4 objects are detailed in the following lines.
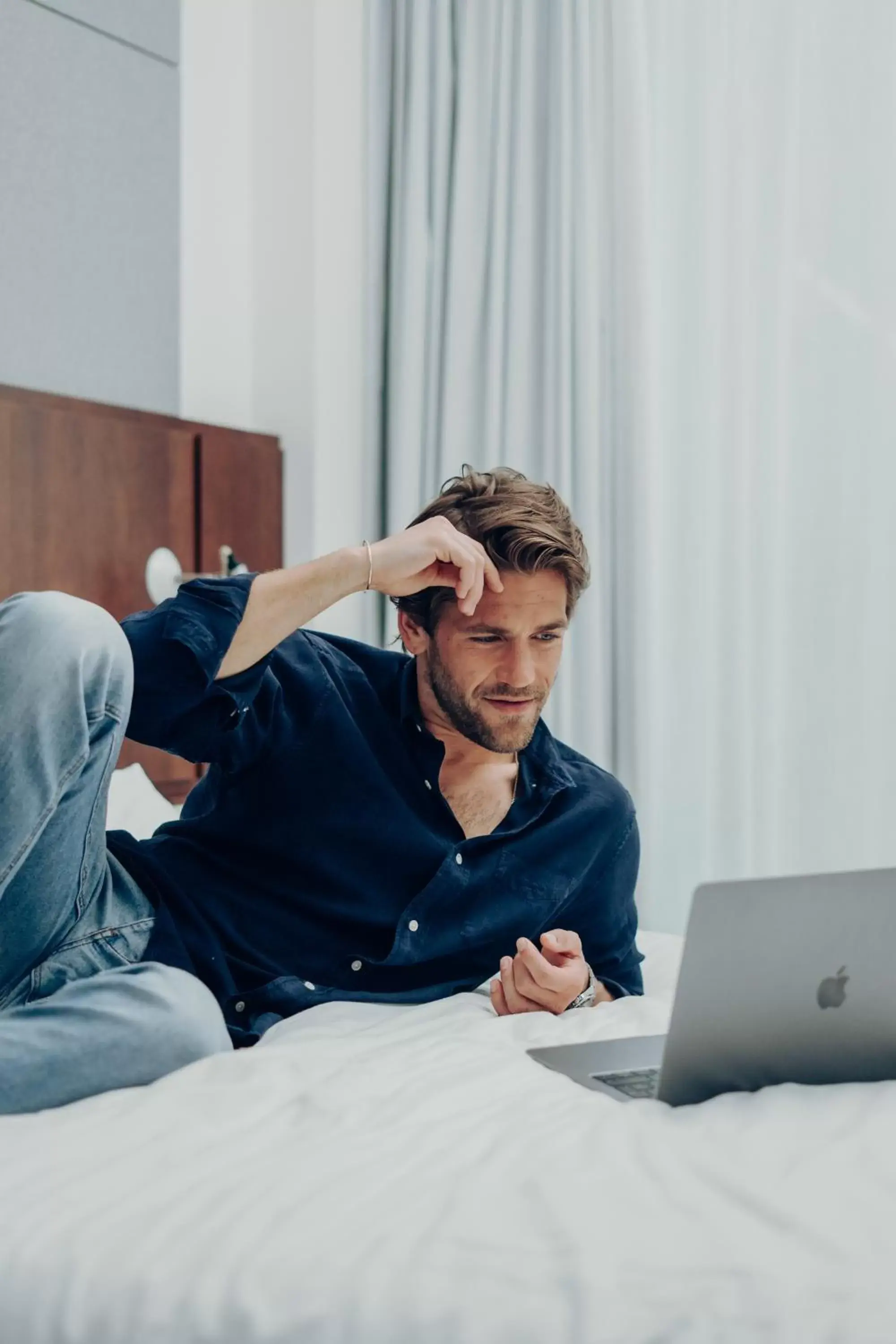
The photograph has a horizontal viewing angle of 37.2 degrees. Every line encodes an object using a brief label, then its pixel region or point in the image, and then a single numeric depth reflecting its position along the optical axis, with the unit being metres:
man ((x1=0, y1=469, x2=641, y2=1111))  1.33
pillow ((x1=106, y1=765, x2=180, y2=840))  2.09
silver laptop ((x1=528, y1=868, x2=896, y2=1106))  1.02
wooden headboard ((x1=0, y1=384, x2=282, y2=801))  2.46
